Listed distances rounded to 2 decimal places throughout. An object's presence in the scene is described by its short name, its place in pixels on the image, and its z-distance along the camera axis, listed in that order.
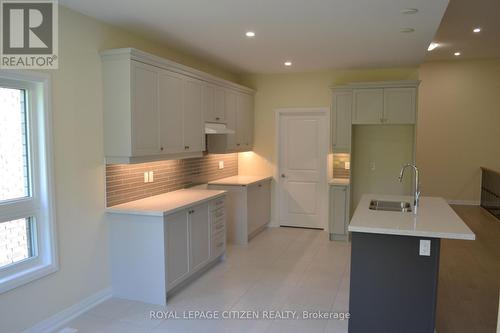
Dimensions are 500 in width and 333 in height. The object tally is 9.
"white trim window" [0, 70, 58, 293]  2.89
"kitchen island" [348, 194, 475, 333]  2.82
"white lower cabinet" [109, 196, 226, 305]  3.58
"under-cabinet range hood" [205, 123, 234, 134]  4.87
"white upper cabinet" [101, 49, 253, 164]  3.52
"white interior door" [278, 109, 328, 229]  6.48
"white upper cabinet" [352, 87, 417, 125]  5.55
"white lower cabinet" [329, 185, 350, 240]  5.81
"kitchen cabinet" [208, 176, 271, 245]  5.57
